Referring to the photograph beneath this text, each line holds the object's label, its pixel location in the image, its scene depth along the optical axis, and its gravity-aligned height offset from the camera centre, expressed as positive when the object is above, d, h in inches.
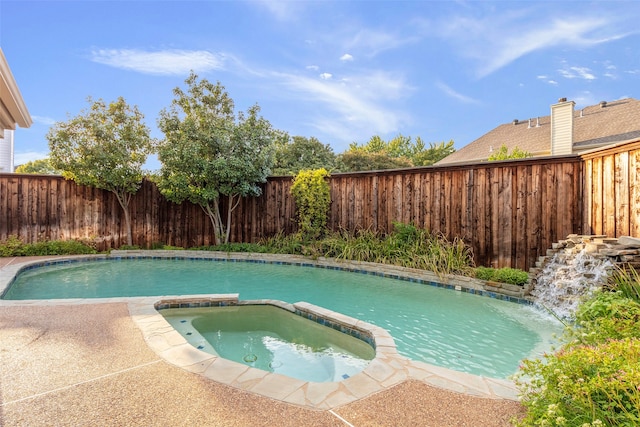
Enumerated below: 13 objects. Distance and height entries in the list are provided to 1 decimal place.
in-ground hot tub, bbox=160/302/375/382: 118.0 -53.0
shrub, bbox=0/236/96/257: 323.0 -36.5
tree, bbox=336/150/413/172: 757.9 +111.9
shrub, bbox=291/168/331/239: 339.9 +10.0
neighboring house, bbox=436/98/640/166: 452.8 +119.5
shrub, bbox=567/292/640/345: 93.0 -33.1
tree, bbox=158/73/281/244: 353.4 +60.4
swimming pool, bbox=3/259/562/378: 134.2 -52.3
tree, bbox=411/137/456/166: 1026.1 +173.9
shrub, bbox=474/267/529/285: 208.2 -39.8
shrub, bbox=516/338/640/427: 61.5 -34.1
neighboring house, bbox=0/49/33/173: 89.2 +32.6
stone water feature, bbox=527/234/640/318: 160.6 -28.7
